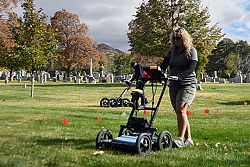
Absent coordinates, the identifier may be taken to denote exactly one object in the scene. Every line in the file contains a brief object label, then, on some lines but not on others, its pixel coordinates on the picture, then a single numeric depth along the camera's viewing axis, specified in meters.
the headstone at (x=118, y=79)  63.90
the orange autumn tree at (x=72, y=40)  72.81
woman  6.63
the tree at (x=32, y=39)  26.25
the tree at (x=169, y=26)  45.47
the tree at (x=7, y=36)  26.08
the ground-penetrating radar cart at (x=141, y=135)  5.97
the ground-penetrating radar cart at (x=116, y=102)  20.22
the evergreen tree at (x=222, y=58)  95.09
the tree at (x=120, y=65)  108.56
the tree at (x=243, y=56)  93.12
